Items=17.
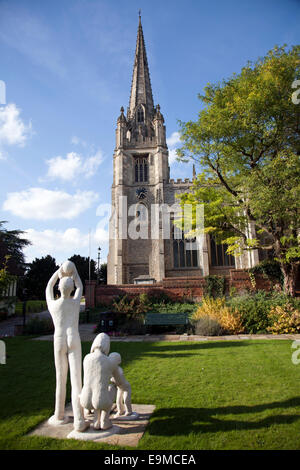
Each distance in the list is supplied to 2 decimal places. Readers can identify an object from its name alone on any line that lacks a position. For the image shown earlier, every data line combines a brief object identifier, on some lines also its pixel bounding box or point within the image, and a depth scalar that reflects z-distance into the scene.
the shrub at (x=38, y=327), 12.31
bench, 11.09
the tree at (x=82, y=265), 47.44
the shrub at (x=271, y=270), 17.22
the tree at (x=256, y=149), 11.68
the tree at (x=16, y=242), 30.53
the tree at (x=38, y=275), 36.75
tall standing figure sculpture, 3.72
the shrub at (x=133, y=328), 11.46
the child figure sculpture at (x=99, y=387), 3.38
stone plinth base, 3.26
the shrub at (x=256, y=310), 10.55
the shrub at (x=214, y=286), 17.77
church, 27.28
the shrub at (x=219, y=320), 10.43
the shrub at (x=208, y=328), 10.34
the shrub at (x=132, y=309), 13.75
